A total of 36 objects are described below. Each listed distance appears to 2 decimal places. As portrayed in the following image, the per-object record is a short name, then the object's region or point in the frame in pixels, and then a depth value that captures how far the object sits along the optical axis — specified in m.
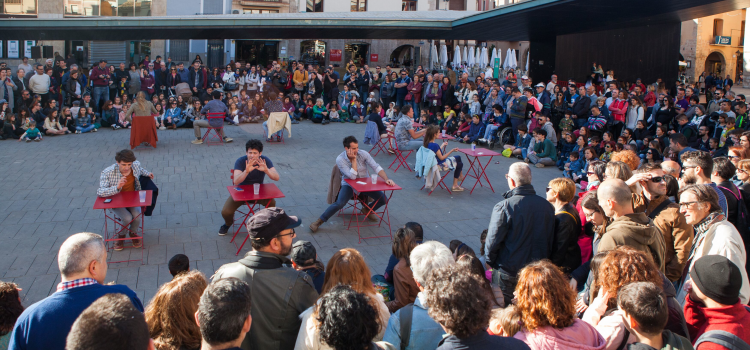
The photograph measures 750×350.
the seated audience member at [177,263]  4.46
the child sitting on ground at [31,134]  13.53
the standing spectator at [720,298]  2.85
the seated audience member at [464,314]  2.39
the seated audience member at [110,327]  1.96
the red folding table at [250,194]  6.59
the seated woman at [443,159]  9.29
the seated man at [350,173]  7.44
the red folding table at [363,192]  7.10
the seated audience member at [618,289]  2.84
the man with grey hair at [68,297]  2.66
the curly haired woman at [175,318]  2.76
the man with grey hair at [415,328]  2.83
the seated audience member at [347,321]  2.32
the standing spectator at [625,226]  3.80
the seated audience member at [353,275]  3.27
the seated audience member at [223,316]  2.36
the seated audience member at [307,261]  4.02
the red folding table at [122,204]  6.15
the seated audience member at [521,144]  12.74
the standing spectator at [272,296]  3.11
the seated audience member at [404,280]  4.20
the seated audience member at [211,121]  13.41
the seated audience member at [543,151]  11.99
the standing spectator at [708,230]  3.81
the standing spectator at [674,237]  4.24
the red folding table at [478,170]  9.66
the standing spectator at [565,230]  4.50
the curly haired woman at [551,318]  2.68
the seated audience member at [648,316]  2.53
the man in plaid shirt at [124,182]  6.46
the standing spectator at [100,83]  16.64
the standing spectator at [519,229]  4.42
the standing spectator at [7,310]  2.86
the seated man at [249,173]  6.81
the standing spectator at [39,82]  15.72
